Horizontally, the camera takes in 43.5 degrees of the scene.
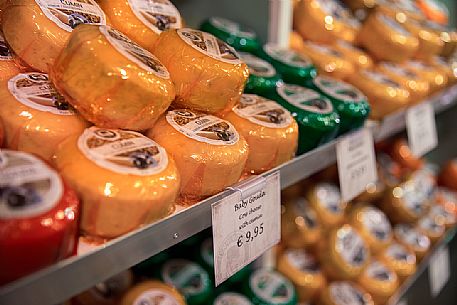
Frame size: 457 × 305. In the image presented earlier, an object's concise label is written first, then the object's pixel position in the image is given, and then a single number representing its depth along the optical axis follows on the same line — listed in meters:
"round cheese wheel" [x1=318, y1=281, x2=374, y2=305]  1.45
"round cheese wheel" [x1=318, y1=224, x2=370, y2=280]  1.50
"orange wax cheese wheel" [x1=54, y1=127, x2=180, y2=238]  0.60
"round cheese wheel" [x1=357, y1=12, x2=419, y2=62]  1.56
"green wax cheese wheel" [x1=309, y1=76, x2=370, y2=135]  1.09
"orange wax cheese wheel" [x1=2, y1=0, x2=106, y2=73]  0.71
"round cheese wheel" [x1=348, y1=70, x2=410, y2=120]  1.30
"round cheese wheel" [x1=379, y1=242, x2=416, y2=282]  1.66
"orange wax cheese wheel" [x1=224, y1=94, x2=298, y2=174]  0.86
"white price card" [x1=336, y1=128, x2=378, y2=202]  1.07
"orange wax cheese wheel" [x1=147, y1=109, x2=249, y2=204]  0.73
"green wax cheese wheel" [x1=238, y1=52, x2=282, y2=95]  1.00
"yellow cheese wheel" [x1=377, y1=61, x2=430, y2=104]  1.45
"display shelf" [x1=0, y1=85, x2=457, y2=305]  0.50
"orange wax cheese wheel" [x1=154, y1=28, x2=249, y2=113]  0.79
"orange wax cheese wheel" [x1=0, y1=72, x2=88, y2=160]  0.64
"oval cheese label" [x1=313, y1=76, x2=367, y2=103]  1.14
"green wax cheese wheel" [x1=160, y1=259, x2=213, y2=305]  1.08
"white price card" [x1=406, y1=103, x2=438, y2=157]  1.40
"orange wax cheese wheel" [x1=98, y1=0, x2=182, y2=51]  0.86
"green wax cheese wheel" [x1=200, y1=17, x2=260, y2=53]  1.13
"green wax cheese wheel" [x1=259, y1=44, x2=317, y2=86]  1.14
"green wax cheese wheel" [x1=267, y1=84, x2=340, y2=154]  0.97
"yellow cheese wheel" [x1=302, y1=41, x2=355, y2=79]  1.34
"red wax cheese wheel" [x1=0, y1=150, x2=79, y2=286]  0.49
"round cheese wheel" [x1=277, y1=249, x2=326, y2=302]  1.42
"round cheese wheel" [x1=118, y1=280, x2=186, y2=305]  0.94
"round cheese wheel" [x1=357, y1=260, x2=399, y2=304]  1.54
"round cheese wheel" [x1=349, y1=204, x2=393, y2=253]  1.67
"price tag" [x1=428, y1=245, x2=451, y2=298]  1.97
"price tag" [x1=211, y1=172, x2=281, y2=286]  0.75
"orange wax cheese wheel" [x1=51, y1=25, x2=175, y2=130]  0.67
